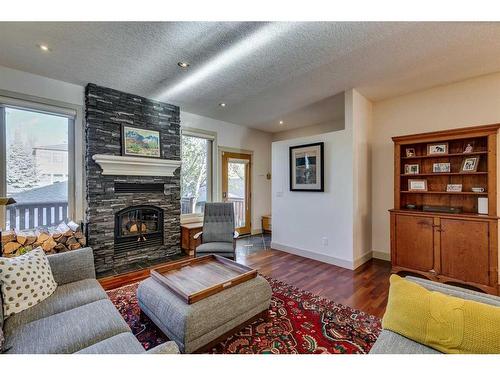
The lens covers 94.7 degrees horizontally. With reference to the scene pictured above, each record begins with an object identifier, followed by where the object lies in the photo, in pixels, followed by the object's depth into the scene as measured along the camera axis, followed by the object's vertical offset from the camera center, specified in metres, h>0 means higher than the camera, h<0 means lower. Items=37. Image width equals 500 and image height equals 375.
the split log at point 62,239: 3.06 -0.68
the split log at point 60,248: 3.03 -0.78
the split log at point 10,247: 2.68 -0.69
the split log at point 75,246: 3.14 -0.79
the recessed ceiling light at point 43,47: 2.41 +1.51
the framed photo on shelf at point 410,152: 3.43 +0.53
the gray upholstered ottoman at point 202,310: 1.58 -0.94
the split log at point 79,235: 3.20 -0.64
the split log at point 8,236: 2.70 -0.56
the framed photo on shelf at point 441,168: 3.20 +0.27
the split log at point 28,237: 2.83 -0.60
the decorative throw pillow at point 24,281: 1.58 -0.68
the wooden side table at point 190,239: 4.16 -0.92
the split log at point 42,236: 2.91 -0.60
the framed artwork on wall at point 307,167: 3.90 +0.36
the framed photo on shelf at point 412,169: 3.44 +0.28
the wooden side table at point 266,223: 6.11 -0.96
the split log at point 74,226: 3.22 -0.53
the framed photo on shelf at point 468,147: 2.99 +0.52
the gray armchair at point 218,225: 3.62 -0.61
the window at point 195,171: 4.78 +0.36
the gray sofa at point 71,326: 1.24 -0.85
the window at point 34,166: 3.03 +0.32
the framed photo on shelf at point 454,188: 3.12 -0.02
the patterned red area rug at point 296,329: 1.78 -1.23
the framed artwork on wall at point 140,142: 3.68 +0.77
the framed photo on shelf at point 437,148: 3.16 +0.54
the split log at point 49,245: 2.91 -0.71
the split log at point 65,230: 3.11 -0.57
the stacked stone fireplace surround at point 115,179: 3.40 +0.14
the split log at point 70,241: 3.13 -0.71
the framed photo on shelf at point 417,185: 3.40 +0.03
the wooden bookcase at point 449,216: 2.70 -0.37
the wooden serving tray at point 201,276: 1.82 -0.83
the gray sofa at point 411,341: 1.11 -0.78
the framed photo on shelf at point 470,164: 2.98 +0.30
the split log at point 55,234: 3.01 -0.60
